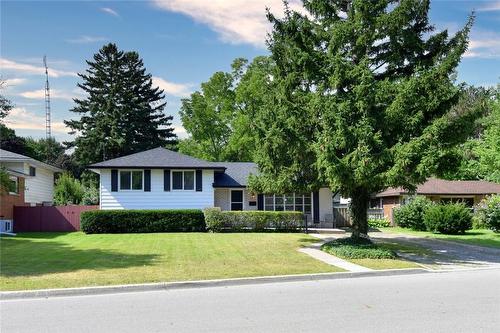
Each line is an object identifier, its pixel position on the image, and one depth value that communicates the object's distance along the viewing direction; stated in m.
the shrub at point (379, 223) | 36.88
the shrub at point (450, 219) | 27.66
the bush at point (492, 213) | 27.67
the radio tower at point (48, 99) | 46.01
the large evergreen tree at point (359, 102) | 16.27
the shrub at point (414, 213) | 32.00
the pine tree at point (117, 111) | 58.78
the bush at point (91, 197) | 37.84
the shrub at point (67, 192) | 38.91
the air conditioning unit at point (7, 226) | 27.77
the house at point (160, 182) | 30.50
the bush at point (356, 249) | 16.48
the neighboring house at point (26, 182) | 29.45
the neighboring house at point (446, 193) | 38.62
